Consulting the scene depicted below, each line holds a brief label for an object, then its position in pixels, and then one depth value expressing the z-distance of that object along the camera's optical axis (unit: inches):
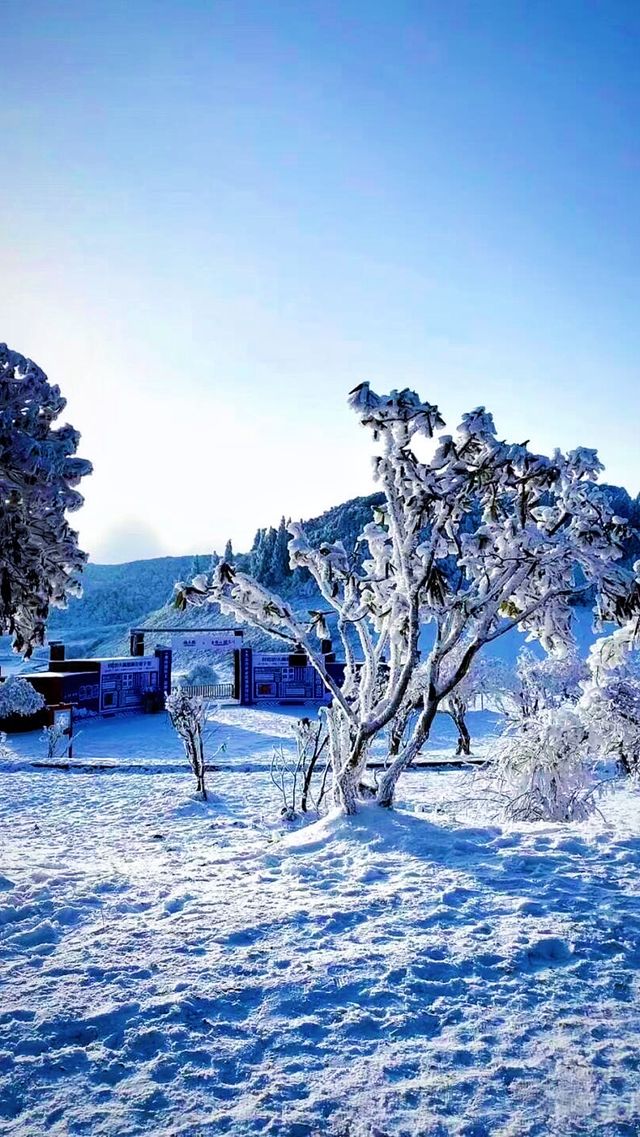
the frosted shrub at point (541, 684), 804.6
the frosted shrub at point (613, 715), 350.0
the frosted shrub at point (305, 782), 430.6
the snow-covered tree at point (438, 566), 296.0
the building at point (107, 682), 1099.9
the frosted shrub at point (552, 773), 344.8
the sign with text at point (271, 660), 1353.3
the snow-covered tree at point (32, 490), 206.1
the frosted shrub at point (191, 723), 530.9
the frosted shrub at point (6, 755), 746.4
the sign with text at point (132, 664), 1197.7
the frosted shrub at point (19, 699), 920.3
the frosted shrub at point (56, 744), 751.7
